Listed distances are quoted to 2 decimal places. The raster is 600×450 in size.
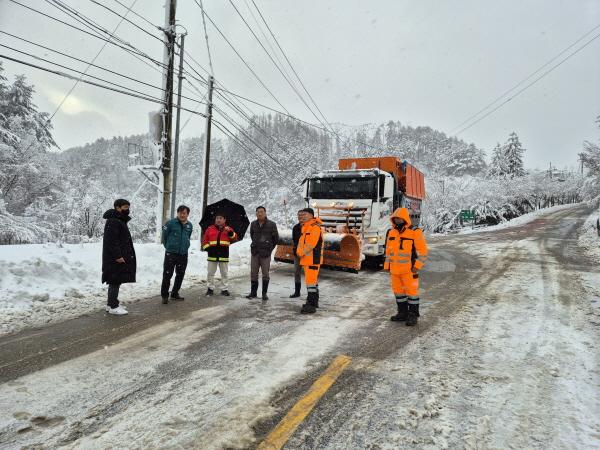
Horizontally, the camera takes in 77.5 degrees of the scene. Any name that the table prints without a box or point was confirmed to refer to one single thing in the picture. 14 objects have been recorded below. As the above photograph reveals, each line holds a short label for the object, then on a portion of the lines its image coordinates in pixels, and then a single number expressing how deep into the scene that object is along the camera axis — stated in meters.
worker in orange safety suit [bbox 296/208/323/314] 6.57
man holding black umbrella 7.60
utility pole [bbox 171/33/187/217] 13.96
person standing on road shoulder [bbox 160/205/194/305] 7.16
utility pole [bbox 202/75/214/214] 15.77
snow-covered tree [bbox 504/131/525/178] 54.55
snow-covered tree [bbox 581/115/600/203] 23.72
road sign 36.88
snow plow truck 9.94
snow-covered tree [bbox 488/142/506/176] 53.84
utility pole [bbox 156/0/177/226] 12.38
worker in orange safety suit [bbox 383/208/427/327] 5.85
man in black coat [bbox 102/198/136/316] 6.03
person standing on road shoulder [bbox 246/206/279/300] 7.43
